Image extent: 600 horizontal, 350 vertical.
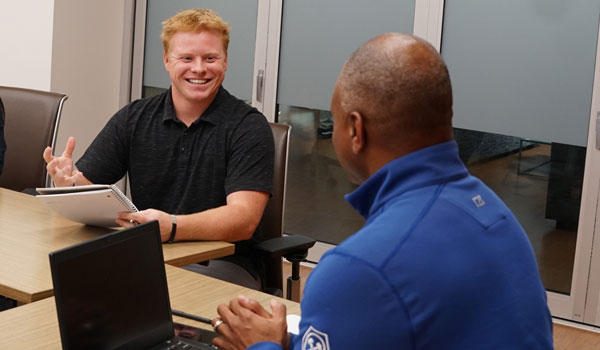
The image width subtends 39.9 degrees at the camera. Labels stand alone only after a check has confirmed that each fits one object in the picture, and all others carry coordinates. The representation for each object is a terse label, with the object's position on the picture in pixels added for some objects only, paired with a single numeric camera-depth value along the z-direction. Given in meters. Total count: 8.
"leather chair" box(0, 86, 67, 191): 3.13
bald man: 1.12
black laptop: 1.45
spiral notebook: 2.10
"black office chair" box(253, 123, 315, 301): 2.57
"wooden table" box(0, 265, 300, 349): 1.60
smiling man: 2.51
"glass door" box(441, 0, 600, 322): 3.71
